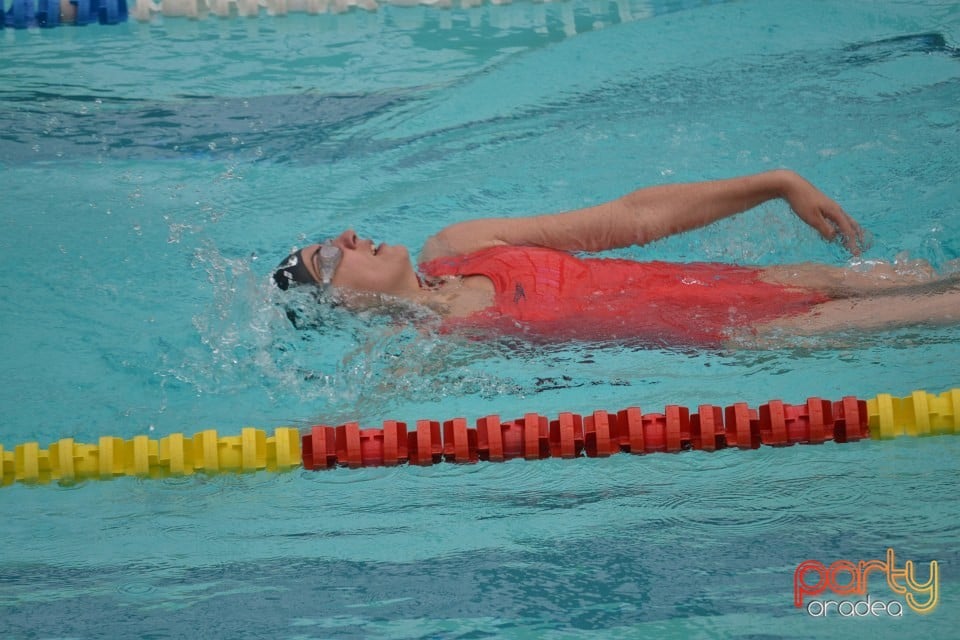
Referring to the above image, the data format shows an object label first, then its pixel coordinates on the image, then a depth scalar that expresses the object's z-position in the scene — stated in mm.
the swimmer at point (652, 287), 6059
